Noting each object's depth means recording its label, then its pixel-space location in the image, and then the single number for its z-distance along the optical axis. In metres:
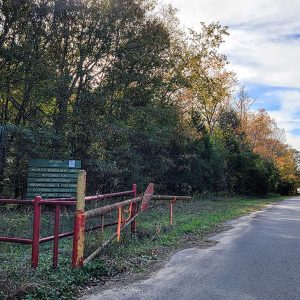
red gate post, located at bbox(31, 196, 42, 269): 4.93
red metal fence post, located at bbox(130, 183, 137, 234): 7.84
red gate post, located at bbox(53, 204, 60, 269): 5.04
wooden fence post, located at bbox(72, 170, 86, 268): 4.93
